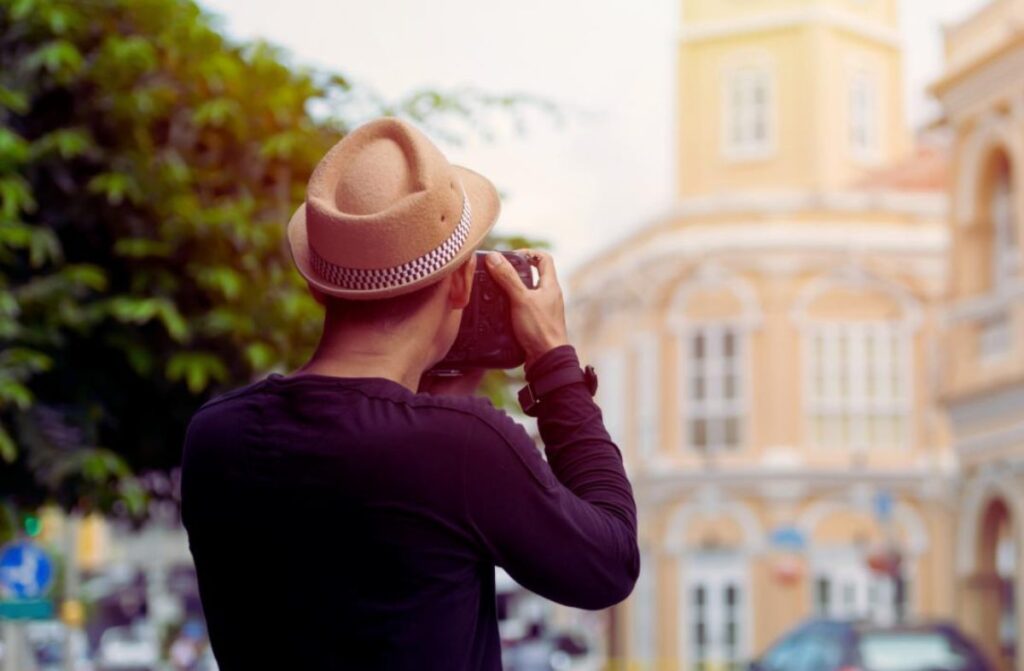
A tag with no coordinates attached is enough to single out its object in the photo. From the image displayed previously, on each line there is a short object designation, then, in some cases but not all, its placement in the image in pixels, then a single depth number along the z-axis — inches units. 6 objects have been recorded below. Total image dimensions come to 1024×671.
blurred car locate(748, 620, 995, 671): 633.6
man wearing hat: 107.3
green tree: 426.3
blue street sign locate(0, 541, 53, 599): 635.5
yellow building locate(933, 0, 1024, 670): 1007.0
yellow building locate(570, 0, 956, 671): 1621.6
